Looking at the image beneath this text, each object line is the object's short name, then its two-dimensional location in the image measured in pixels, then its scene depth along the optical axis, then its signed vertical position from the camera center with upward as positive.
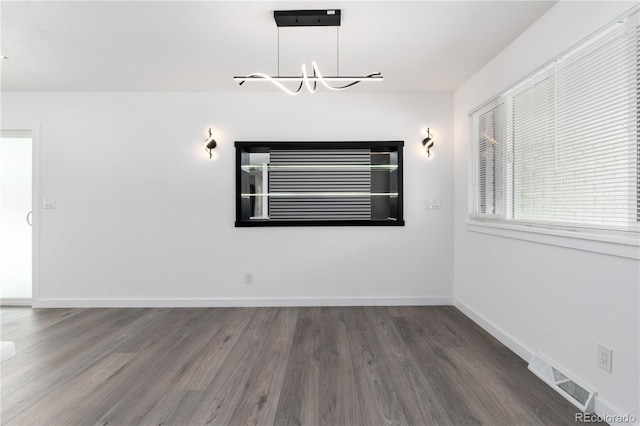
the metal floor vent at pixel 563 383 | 1.85 -1.05
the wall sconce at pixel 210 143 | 3.75 +0.75
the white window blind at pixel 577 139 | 1.70 +0.46
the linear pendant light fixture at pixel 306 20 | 2.19 +1.30
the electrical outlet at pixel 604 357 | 1.75 -0.78
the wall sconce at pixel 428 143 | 3.74 +0.77
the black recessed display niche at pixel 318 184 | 3.85 +0.31
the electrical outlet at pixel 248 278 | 3.80 -0.78
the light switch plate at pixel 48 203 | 3.79 +0.07
